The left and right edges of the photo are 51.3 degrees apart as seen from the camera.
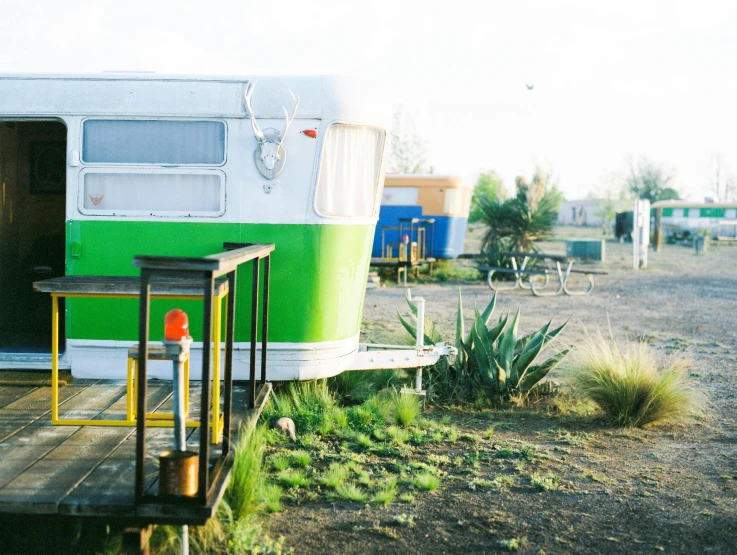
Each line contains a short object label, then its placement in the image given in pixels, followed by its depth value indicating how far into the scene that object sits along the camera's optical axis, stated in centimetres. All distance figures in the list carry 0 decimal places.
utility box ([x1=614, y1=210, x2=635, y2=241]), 3725
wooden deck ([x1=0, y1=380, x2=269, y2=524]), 305
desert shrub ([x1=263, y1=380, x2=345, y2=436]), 542
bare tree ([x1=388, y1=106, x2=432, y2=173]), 3312
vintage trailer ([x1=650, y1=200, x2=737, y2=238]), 3791
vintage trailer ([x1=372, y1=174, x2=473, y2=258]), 1891
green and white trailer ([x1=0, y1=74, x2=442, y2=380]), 514
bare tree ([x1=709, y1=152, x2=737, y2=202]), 6606
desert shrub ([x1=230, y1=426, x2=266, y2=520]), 371
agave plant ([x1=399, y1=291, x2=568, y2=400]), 641
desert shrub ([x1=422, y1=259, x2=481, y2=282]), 1839
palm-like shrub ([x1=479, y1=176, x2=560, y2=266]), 1902
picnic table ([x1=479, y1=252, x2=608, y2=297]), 1482
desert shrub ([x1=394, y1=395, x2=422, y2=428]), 568
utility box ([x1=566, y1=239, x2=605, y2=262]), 2088
